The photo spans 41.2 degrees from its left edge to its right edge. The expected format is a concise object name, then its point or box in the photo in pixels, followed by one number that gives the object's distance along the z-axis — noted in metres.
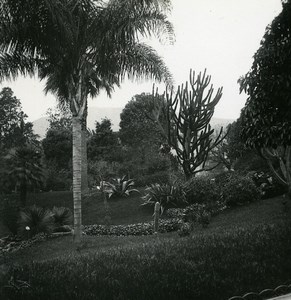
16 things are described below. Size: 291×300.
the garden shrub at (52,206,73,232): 13.28
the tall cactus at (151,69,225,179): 15.66
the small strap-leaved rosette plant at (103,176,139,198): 17.36
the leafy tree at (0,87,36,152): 21.14
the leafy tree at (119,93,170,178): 22.49
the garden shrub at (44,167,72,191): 21.55
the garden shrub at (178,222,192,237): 9.73
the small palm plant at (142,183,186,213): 14.87
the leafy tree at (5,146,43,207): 16.05
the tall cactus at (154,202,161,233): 11.55
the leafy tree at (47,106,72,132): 32.09
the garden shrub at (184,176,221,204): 14.13
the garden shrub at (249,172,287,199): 13.91
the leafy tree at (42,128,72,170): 27.62
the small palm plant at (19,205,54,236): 11.67
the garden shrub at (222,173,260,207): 13.30
